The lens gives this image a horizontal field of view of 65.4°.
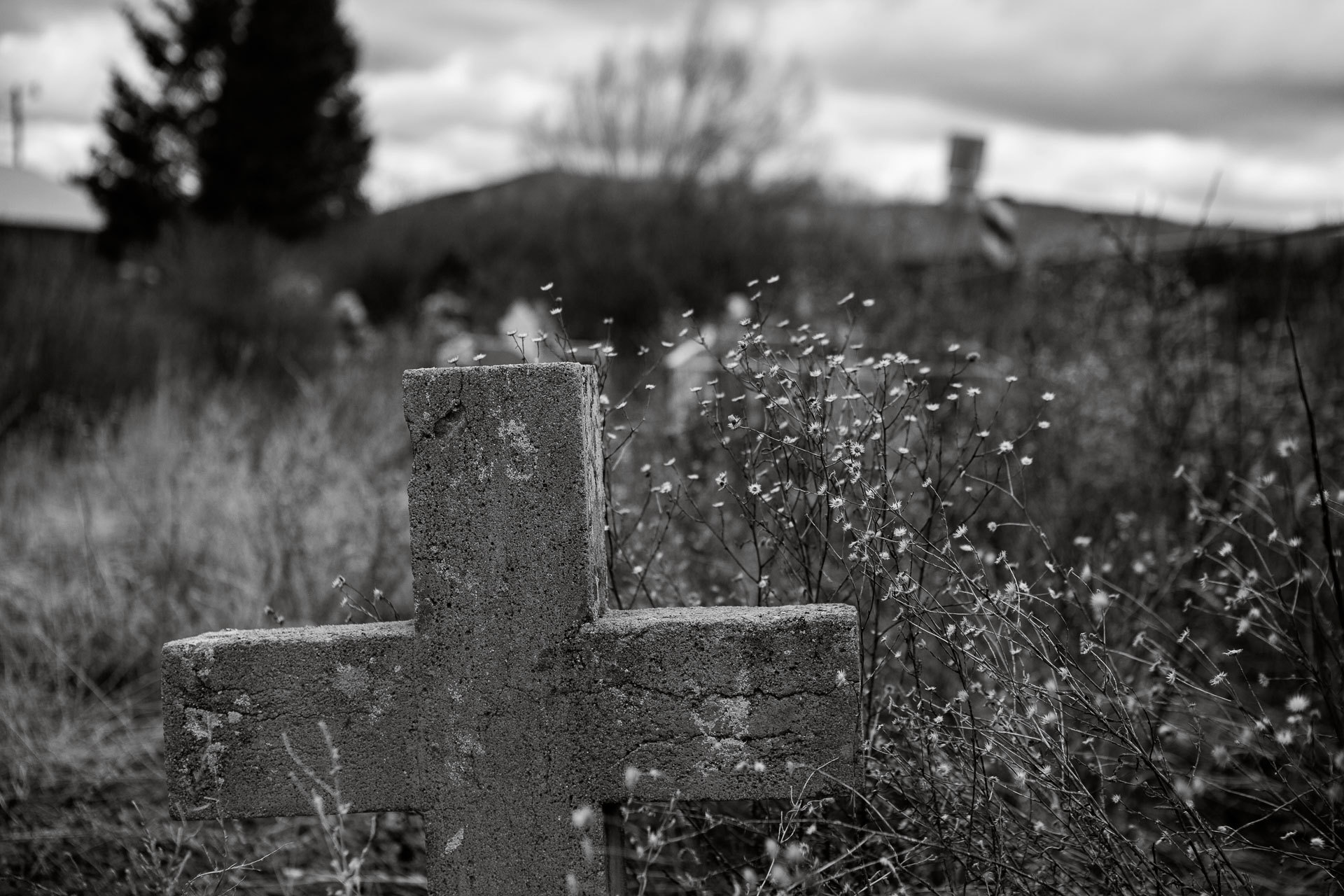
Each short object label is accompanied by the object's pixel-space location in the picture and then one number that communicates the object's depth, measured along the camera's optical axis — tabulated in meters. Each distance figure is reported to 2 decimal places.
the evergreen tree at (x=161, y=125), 24.42
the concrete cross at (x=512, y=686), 1.77
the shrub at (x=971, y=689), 1.75
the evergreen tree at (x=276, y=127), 23.91
